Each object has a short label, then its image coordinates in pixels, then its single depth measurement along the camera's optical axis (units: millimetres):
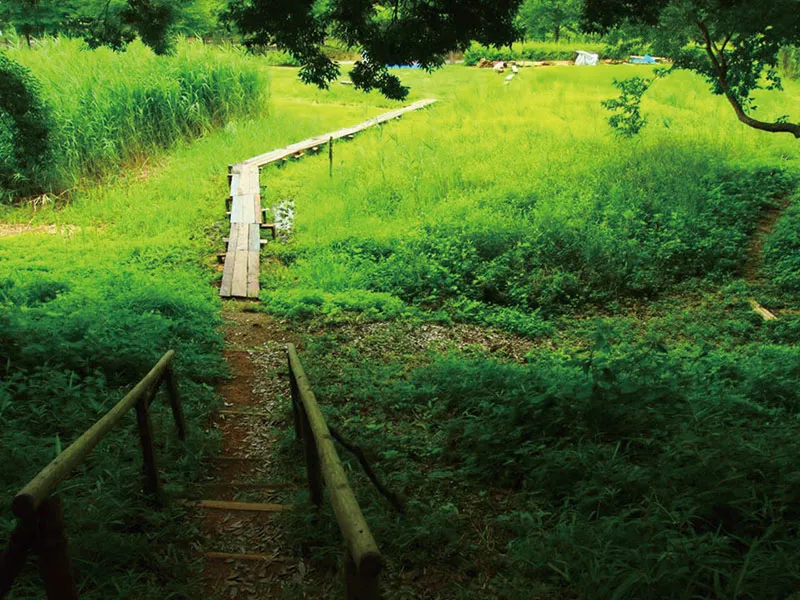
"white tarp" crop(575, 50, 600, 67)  32906
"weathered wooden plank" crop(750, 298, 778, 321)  8661
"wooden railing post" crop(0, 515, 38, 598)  1810
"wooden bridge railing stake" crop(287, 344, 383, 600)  1581
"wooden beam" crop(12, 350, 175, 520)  1845
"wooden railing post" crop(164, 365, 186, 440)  4359
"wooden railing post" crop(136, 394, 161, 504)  3442
